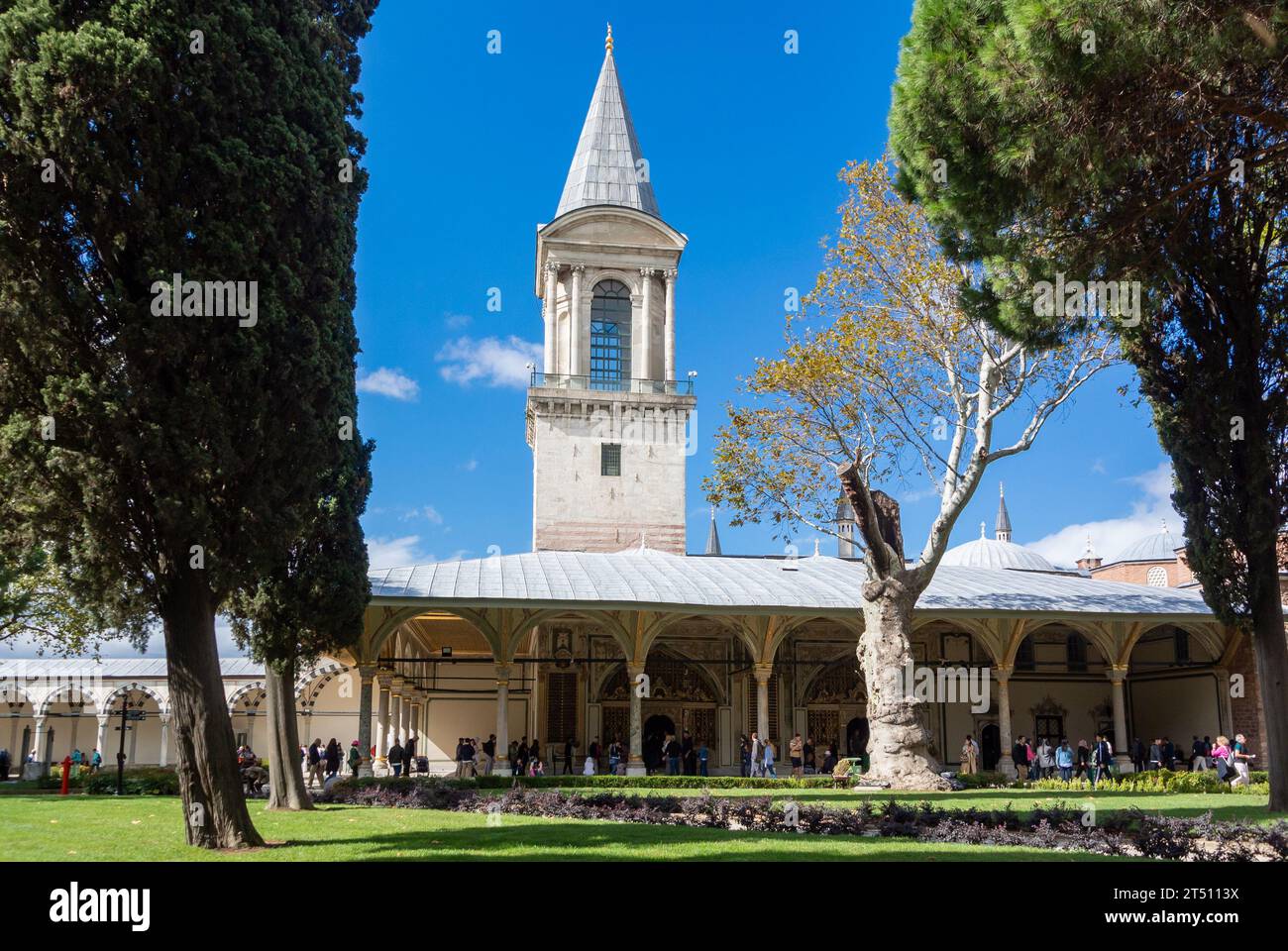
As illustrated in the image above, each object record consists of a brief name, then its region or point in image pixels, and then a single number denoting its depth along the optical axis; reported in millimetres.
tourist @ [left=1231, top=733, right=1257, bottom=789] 22578
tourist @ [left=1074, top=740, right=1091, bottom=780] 25531
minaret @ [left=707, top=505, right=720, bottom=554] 59456
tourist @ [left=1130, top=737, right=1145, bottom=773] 28094
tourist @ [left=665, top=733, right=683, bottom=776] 25752
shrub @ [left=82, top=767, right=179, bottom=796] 21078
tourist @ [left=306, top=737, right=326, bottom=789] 24812
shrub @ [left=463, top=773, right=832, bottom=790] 21406
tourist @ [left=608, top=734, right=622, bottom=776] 25375
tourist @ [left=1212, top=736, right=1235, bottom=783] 23344
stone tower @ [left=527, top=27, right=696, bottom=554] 37469
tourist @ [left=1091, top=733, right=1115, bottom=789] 24312
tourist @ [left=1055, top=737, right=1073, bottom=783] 24672
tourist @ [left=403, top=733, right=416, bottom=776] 24247
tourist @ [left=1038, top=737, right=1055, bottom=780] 25391
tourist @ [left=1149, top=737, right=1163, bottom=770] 26297
